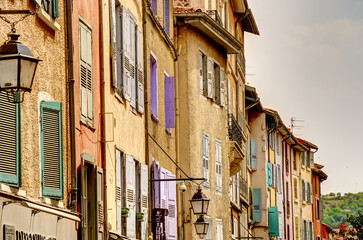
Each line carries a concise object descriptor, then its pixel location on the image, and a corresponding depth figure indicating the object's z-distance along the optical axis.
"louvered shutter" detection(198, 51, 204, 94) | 29.61
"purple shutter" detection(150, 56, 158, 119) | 23.67
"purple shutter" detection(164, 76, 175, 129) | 25.89
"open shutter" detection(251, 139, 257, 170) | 49.87
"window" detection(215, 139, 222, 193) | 31.31
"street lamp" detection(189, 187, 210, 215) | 24.05
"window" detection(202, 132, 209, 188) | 29.53
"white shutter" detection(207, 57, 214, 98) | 30.53
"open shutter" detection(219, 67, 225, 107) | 32.28
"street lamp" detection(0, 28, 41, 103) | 9.02
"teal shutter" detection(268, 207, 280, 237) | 51.03
